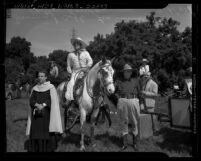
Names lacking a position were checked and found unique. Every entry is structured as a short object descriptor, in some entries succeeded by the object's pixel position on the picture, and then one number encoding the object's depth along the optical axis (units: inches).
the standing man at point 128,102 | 210.7
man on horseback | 232.7
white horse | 211.1
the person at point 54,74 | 250.8
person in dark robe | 194.7
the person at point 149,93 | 237.0
